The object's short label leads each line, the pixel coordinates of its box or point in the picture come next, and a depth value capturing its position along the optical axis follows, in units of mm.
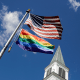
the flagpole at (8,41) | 9812
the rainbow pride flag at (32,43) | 13564
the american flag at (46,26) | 15105
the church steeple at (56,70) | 37906
